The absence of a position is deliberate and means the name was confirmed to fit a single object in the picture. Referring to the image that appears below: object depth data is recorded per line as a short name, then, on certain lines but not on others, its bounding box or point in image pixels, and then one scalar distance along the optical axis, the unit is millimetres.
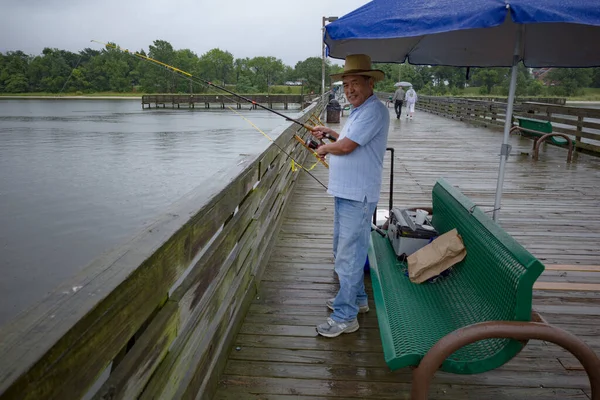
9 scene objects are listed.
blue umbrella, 2289
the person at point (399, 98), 22156
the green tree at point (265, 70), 122788
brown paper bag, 3035
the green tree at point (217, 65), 119844
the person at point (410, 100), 22347
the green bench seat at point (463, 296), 2094
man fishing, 2783
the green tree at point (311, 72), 111950
